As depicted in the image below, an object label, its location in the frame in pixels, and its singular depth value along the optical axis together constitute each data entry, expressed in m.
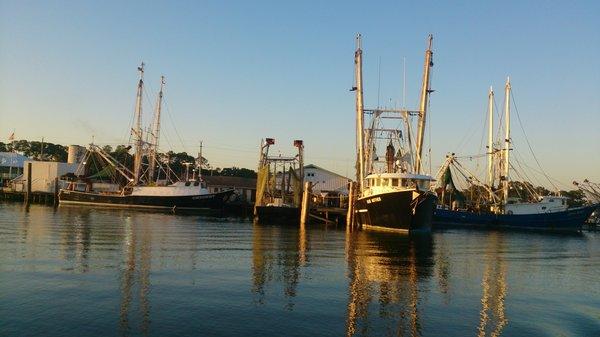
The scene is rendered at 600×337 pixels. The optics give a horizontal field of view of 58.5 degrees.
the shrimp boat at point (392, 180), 42.09
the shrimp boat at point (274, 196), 54.41
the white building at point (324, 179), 84.75
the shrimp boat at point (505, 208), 62.47
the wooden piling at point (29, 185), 74.62
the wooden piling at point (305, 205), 50.22
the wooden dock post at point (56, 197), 80.74
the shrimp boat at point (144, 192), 72.38
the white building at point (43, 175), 96.06
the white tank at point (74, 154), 106.75
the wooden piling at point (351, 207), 47.22
